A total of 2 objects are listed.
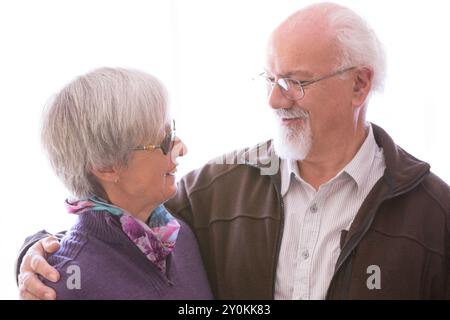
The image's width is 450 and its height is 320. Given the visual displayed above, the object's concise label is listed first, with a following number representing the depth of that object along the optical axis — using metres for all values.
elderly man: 1.60
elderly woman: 1.47
